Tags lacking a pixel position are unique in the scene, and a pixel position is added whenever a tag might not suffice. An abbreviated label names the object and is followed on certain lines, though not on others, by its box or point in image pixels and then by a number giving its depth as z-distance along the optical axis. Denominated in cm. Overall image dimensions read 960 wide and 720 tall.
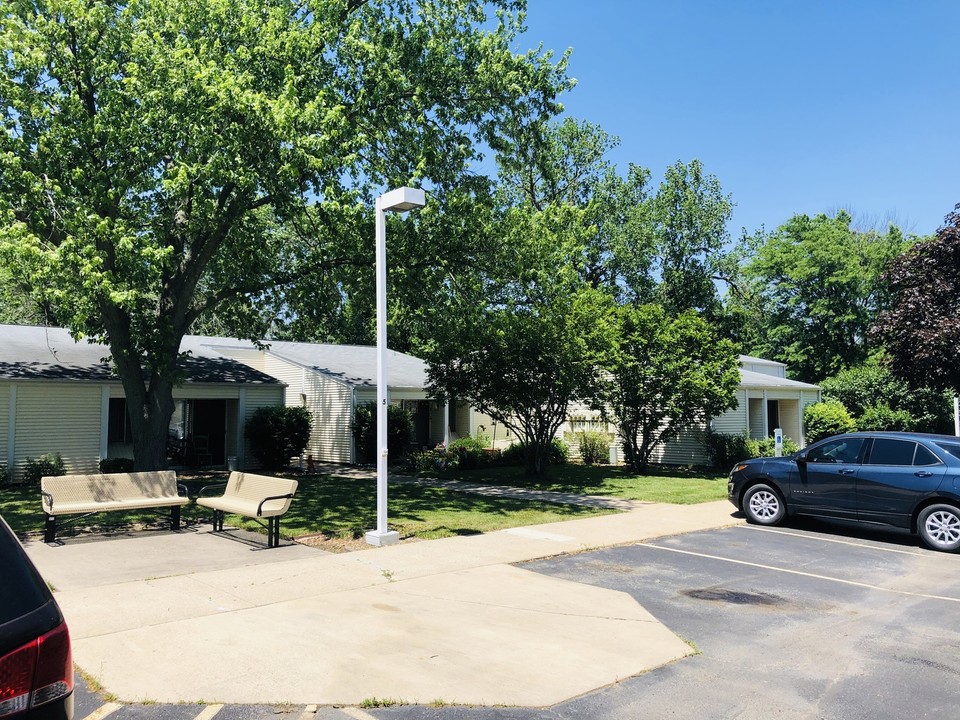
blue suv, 1098
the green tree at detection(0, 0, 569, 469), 1306
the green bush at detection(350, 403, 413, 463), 2472
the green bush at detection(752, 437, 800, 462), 2502
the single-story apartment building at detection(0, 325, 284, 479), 1923
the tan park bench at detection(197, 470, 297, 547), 1080
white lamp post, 1067
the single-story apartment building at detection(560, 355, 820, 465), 2580
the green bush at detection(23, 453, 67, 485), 1880
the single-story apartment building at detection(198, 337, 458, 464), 2552
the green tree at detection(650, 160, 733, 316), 3881
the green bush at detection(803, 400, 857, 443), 2919
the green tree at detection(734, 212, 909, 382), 4241
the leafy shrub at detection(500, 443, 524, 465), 2556
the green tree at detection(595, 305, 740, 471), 2175
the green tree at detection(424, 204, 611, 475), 1830
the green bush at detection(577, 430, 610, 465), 2686
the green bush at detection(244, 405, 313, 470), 2322
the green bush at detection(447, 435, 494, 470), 2380
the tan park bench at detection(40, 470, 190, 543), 1095
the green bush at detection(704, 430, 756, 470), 2438
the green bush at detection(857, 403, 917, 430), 3228
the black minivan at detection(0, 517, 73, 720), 259
